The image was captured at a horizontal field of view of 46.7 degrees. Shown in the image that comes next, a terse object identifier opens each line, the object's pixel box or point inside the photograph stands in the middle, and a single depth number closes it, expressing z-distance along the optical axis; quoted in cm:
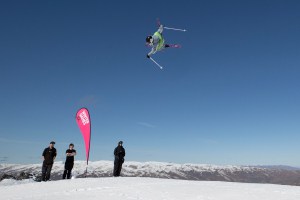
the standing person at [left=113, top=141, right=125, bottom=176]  2145
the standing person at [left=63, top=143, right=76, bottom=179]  2041
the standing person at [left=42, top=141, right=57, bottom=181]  1998
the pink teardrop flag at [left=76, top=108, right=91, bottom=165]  2316
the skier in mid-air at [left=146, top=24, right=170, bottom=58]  1727
